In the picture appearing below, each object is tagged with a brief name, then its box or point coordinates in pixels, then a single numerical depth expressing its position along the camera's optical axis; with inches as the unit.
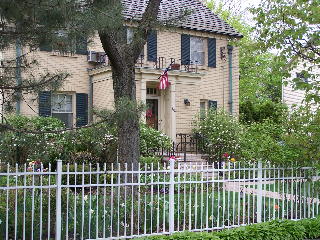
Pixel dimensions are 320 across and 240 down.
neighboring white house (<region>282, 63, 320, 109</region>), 1093.1
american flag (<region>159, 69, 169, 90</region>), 698.2
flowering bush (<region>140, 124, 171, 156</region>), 616.1
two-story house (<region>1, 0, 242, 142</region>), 735.1
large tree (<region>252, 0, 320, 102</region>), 328.2
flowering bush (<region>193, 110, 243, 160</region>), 684.1
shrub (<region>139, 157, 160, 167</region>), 534.6
